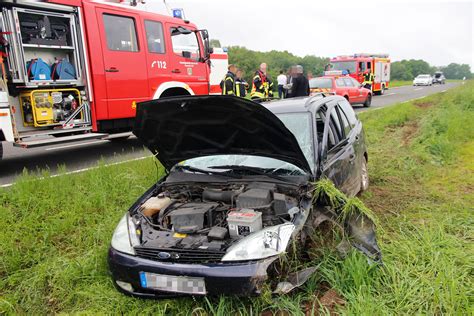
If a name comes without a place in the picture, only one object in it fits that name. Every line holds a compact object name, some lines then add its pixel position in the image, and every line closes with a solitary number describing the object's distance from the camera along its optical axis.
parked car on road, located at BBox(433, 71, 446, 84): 52.34
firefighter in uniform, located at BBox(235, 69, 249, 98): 10.13
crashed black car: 2.57
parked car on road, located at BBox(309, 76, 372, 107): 15.02
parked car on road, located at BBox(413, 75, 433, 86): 44.93
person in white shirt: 14.32
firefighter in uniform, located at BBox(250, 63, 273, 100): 10.34
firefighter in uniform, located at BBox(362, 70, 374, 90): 21.89
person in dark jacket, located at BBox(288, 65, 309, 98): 9.02
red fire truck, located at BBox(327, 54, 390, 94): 22.09
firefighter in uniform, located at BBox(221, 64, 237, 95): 9.35
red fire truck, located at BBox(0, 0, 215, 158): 6.21
